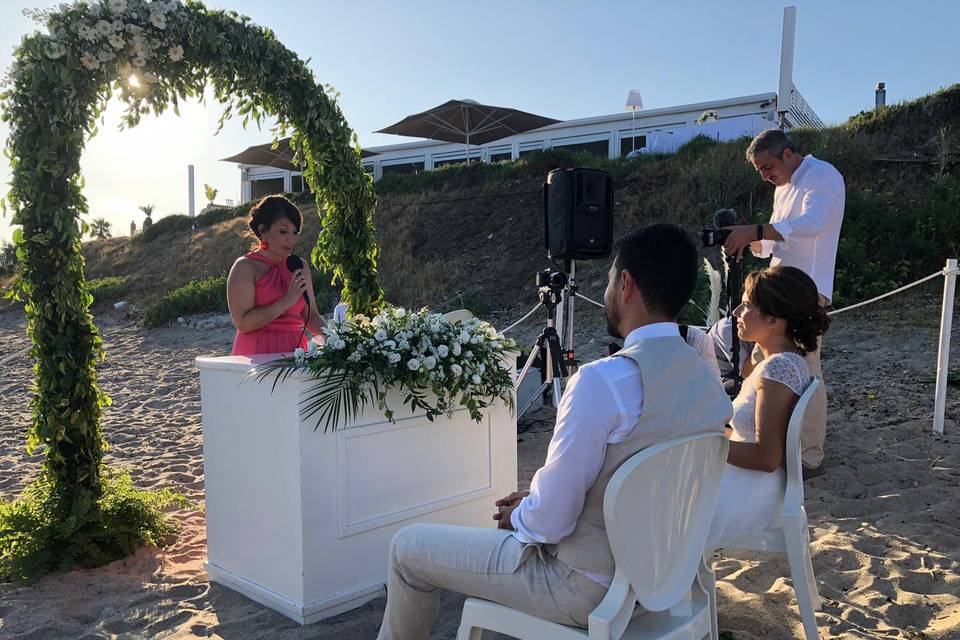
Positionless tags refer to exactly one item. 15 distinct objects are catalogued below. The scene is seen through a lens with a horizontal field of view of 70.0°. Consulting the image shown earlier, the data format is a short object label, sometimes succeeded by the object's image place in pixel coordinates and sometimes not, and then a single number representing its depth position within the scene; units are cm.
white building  1605
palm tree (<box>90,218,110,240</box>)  2742
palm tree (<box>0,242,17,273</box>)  2295
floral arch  292
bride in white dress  221
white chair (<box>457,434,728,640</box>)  144
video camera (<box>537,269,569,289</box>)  446
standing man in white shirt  354
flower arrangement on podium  249
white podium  248
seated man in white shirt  149
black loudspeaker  454
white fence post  448
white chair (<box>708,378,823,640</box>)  216
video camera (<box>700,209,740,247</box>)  369
